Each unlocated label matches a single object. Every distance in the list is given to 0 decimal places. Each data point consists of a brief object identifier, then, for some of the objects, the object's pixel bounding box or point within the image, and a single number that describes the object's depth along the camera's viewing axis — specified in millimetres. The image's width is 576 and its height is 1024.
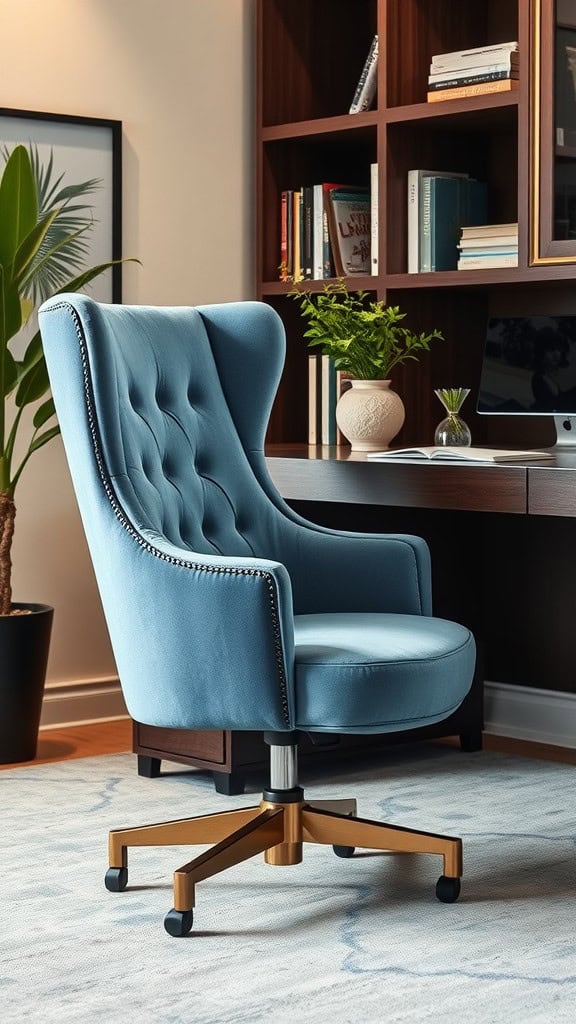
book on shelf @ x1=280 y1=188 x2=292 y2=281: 4121
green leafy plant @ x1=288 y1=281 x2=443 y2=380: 3488
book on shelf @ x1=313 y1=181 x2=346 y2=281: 4008
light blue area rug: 1983
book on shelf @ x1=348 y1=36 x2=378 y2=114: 3875
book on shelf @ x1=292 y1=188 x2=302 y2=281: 4094
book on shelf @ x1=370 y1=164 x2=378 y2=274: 3863
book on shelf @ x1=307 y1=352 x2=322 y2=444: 3980
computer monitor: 3412
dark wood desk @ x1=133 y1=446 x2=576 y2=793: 2959
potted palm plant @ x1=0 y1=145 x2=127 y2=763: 3426
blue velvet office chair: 2229
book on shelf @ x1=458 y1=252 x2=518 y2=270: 3559
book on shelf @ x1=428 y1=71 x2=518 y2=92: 3516
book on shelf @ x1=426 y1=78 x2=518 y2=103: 3494
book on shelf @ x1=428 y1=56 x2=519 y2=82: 3492
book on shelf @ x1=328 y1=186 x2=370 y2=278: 3979
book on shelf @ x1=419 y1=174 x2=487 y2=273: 3770
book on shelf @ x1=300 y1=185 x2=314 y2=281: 4062
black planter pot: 3424
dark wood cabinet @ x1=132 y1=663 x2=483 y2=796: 3150
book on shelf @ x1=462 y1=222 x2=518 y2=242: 3549
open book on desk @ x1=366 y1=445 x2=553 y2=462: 3018
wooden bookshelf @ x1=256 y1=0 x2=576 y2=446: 3723
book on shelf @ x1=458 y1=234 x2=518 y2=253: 3561
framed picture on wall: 3793
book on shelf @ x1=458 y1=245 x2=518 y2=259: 3562
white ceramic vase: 3539
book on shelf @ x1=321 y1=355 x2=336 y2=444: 3943
